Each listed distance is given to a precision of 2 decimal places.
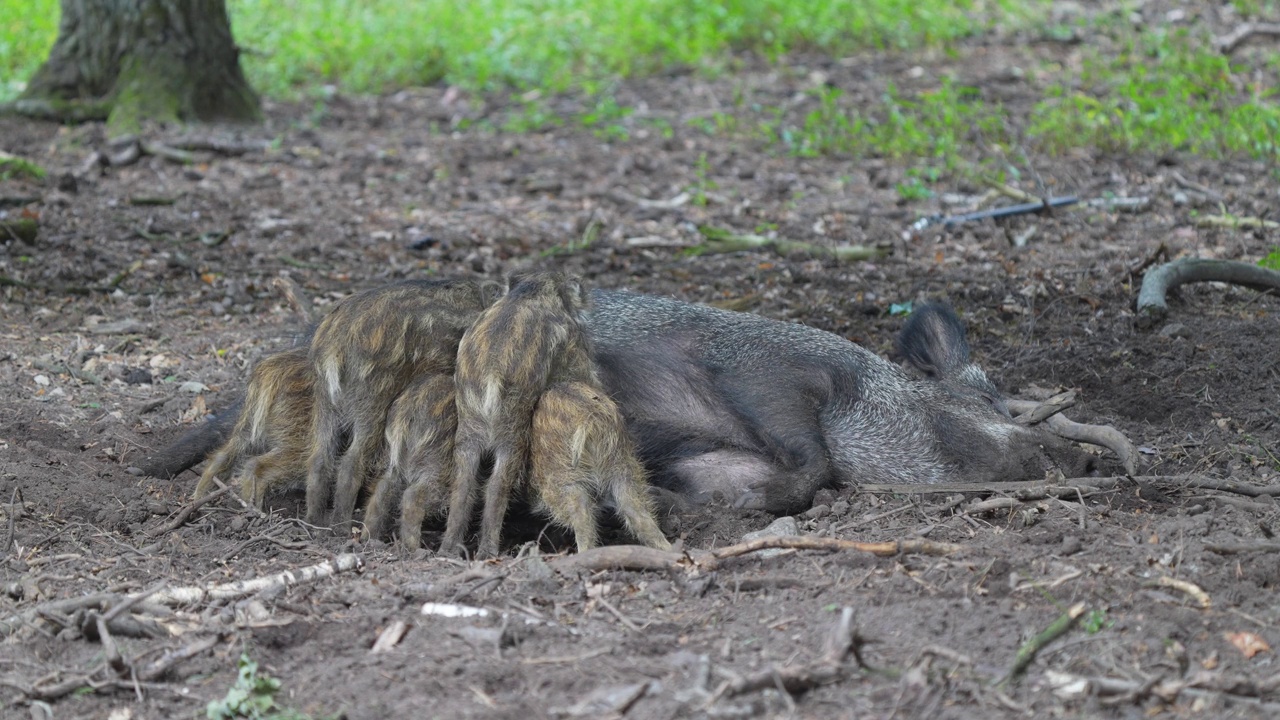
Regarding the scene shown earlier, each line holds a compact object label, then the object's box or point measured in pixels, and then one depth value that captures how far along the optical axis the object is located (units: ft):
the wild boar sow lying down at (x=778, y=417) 35.01
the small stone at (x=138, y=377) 42.06
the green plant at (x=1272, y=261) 48.06
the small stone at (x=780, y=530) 30.42
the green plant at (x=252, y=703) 21.18
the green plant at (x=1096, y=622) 22.68
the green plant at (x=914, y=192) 63.36
